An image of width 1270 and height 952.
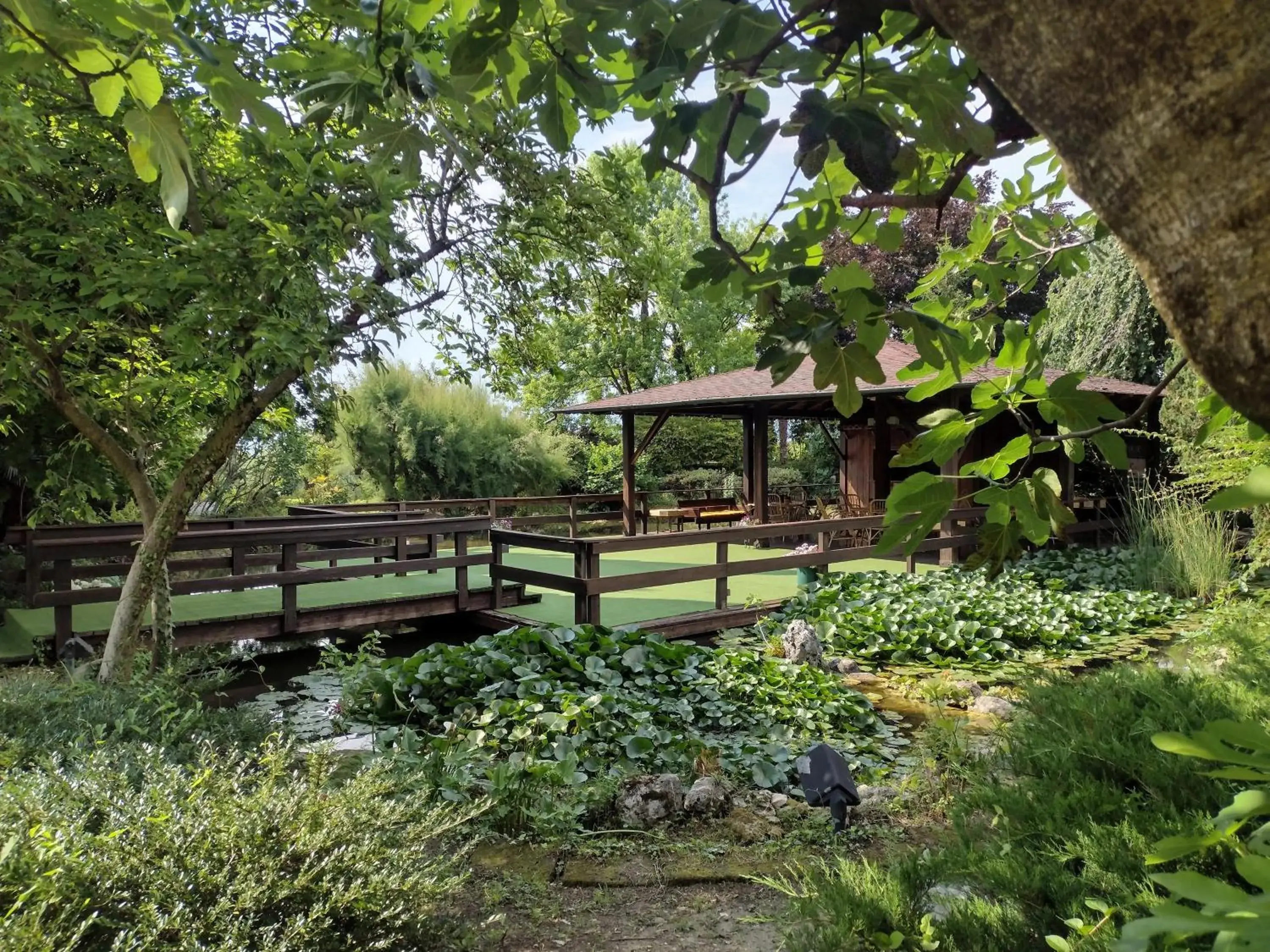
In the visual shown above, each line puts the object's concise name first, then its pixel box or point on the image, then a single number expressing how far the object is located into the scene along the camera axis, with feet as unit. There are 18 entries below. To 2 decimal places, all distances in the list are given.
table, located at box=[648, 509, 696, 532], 50.62
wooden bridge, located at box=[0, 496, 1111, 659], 21.97
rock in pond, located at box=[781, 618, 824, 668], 20.77
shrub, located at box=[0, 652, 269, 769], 10.89
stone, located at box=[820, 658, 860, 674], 21.20
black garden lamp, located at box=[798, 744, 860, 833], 10.74
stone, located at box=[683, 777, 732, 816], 11.57
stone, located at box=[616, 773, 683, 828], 11.25
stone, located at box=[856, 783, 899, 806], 12.28
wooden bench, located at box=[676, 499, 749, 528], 49.83
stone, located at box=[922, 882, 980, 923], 7.14
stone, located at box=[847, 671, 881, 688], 20.90
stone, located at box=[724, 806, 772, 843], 10.94
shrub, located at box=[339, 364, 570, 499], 69.62
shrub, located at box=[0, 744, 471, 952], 6.12
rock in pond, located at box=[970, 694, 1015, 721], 17.30
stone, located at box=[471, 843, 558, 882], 9.85
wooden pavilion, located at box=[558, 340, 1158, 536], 41.01
